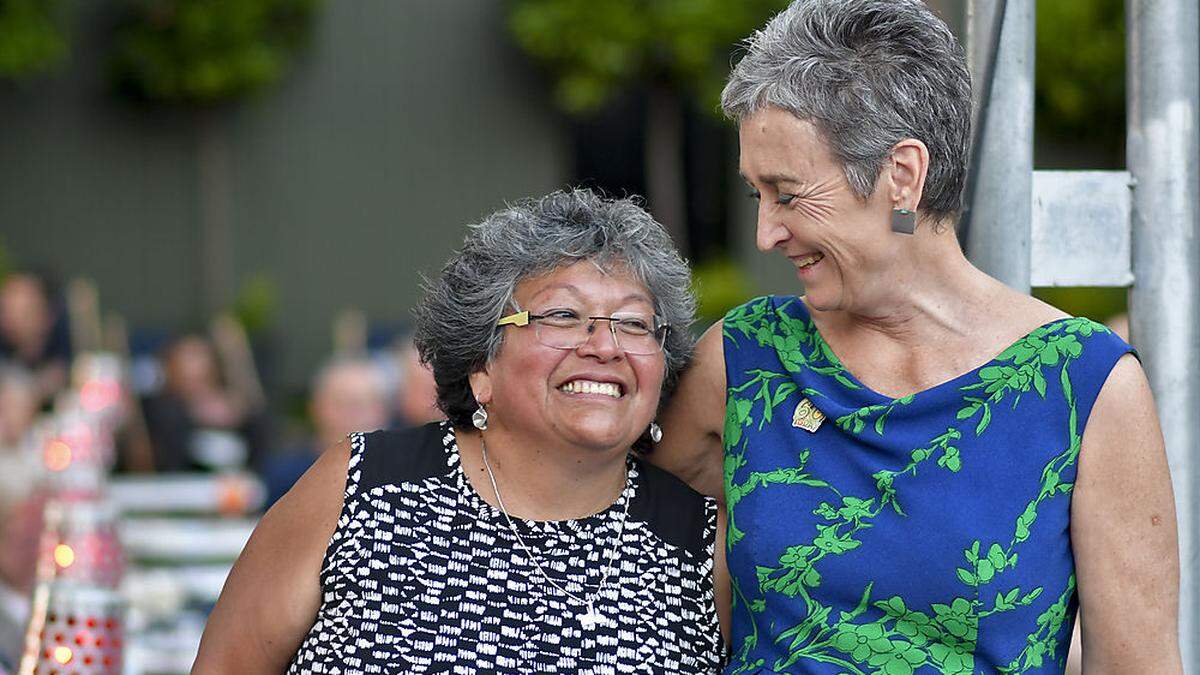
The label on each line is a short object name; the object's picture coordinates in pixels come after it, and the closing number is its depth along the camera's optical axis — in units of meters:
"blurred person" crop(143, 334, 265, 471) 8.99
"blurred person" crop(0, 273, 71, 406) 9.71
